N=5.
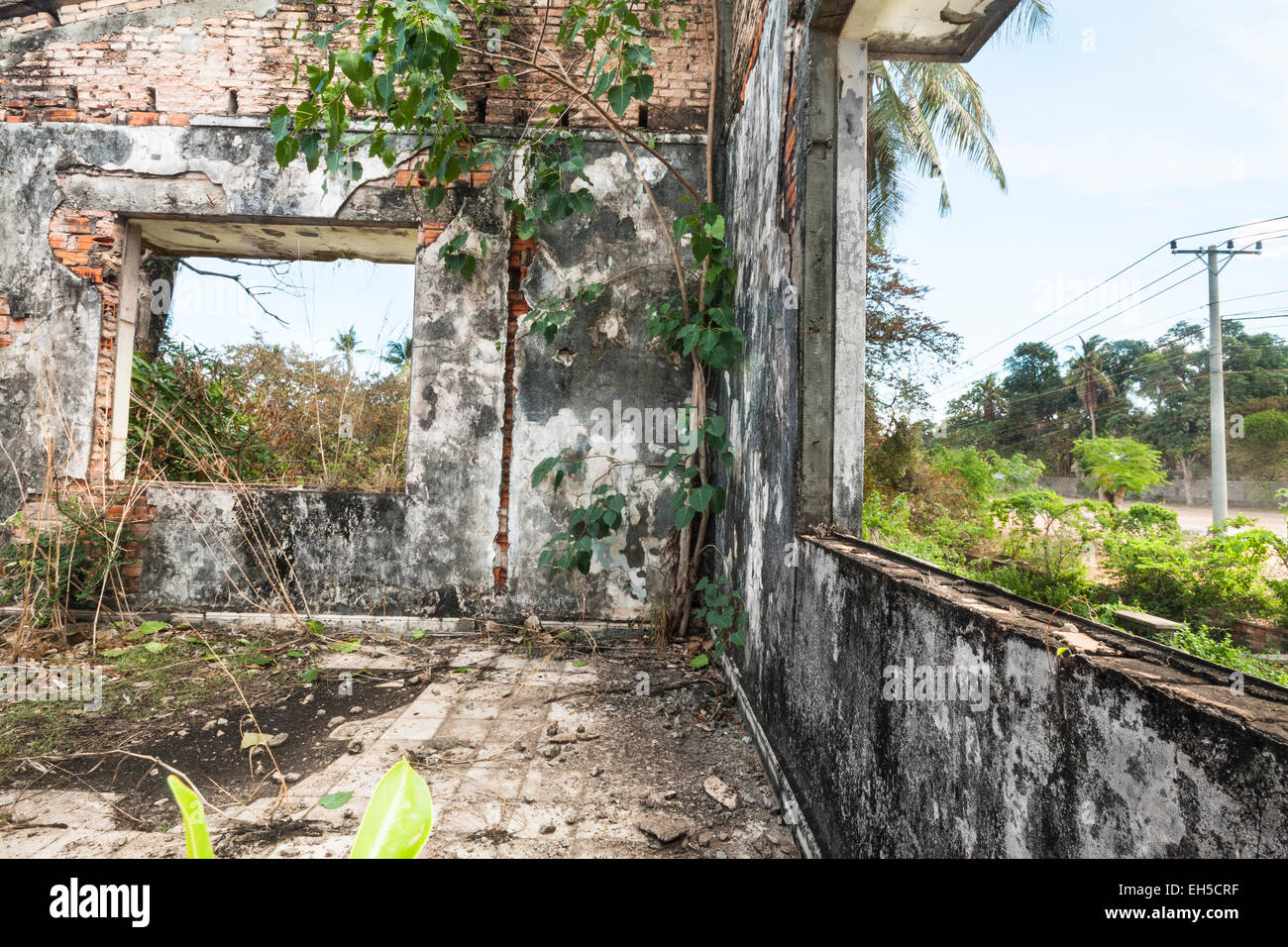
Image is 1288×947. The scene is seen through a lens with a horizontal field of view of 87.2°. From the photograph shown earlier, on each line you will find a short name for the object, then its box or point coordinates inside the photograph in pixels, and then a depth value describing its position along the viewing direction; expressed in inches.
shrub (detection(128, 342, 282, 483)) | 175.5
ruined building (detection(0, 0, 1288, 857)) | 166.4
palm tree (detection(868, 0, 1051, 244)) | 308.2
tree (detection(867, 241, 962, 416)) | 299.4
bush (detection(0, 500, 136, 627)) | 150.0
